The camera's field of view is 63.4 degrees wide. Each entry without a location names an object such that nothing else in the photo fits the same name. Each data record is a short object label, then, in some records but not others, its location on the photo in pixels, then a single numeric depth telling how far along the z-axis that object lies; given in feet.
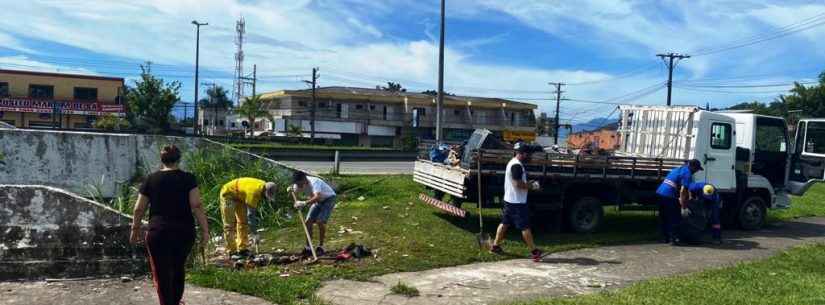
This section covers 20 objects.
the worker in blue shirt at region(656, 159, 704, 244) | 32.94
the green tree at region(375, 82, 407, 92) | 246.68
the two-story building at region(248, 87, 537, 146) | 204.44
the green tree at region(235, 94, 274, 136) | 188.34
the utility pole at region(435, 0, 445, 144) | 71.06
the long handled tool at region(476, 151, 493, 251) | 29.86
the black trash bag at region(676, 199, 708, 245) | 33.50
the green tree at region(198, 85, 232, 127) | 287.89
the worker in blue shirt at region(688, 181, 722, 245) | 33.75
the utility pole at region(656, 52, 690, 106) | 166.69
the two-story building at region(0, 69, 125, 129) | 158.71
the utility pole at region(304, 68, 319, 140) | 187.80
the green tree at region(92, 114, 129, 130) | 142.20
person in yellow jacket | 28.17
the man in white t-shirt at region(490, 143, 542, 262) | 28.27
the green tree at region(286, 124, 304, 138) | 181.94
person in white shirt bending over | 28.40
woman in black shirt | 17.44
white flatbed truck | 33.47
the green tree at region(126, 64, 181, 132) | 146.61
